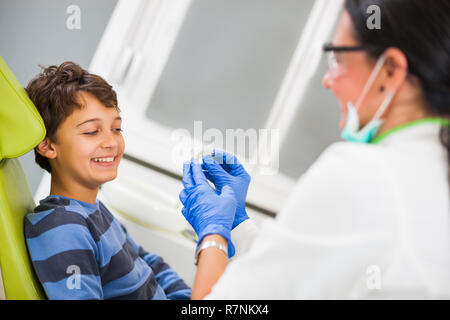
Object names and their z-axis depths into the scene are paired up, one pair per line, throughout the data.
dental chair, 0.94
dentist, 0.66
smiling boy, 0.97
